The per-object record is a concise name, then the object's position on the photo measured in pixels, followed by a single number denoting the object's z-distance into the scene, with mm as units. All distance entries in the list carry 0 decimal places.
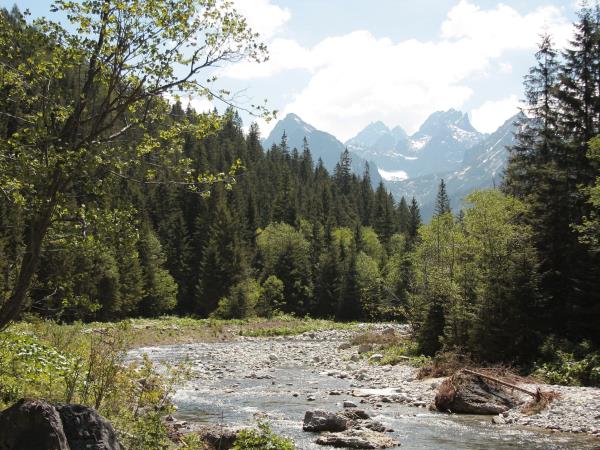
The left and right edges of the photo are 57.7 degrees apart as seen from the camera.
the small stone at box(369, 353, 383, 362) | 31616
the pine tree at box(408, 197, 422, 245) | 98250
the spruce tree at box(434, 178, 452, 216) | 87312
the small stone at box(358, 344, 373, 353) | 36050
